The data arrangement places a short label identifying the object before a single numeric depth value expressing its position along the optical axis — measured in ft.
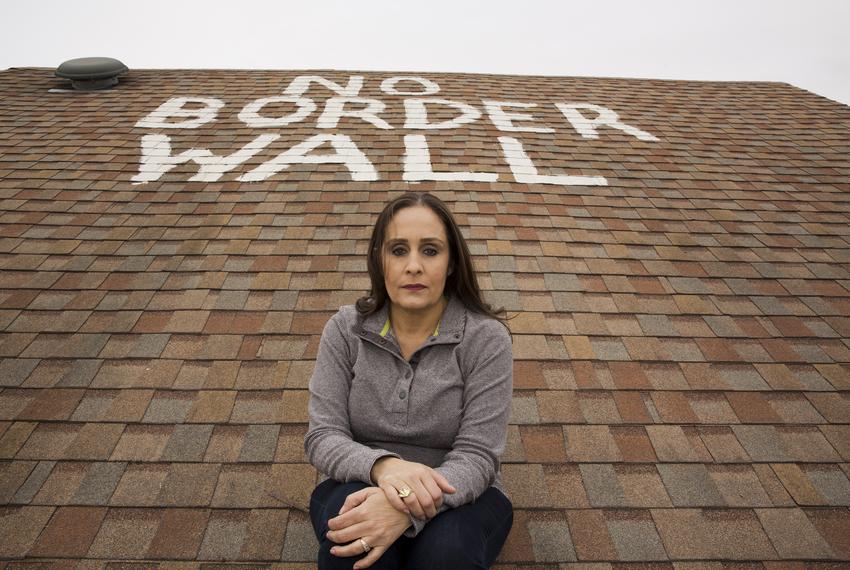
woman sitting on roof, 4.10
